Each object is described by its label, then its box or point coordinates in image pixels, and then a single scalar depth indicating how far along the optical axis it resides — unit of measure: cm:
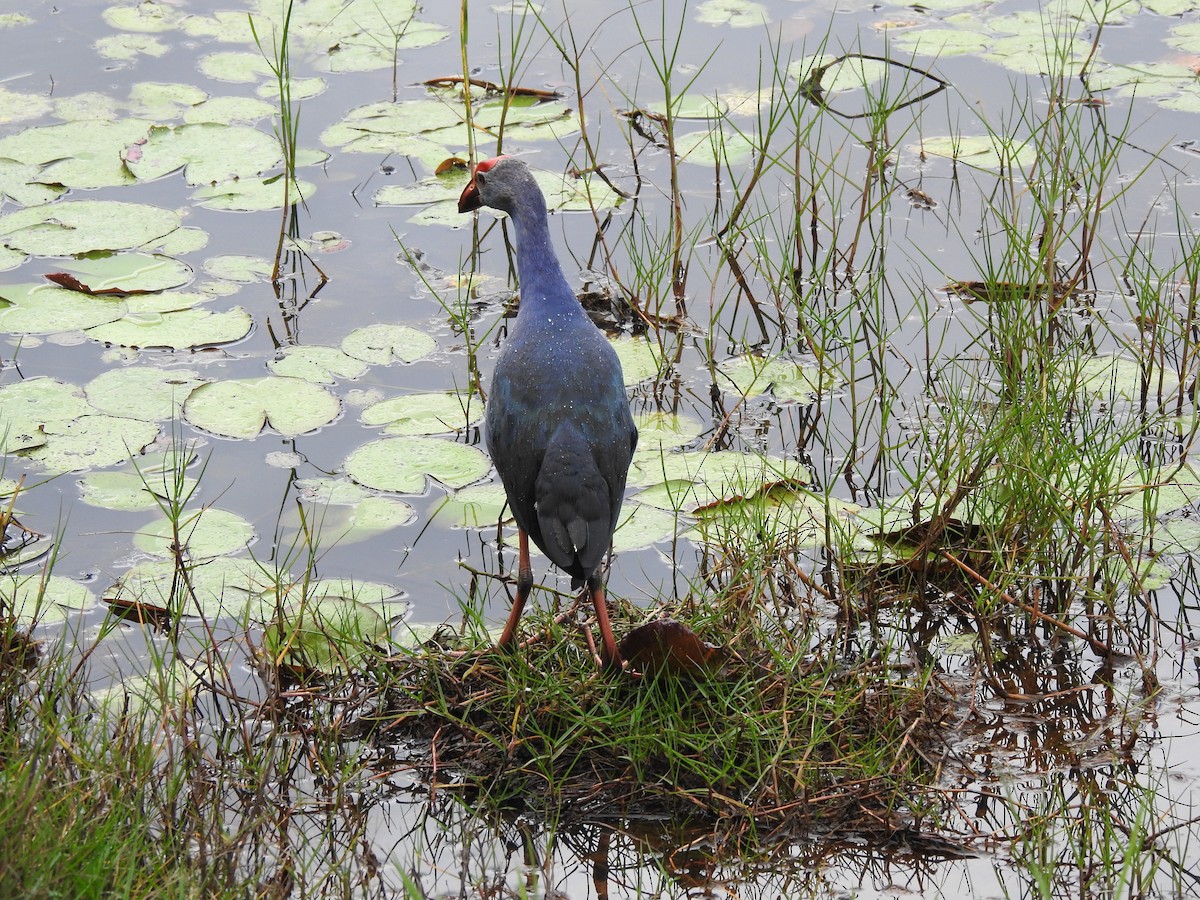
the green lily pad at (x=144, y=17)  1227
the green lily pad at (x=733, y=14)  1260
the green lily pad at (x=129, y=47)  1189
